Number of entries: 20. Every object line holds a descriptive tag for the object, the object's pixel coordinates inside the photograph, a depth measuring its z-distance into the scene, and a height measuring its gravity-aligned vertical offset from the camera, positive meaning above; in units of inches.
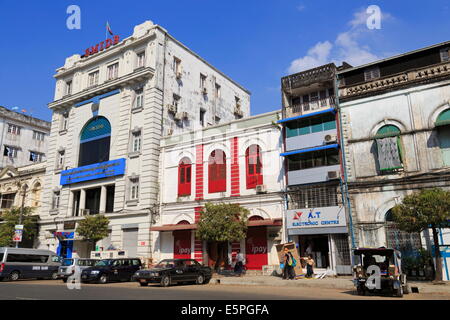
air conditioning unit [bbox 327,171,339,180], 895.7 +177.7
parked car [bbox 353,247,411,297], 550.0 -28.6
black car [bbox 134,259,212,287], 724.0 -34.9
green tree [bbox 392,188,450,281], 664.4 +67.8
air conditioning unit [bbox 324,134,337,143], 928.3 +271.4
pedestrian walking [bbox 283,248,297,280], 824.9 -26.7
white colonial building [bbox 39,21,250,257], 1215.6 +450.9
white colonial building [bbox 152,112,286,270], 999.6 +192.6
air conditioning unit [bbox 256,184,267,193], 1008.2 +168.1
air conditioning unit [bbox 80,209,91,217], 1307.3 +146.3
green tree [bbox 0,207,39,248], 1358.8 +113.0
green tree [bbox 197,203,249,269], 922.1 +74.7
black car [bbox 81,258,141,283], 824.9 -31.8
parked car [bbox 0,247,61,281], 913.5 -17.0
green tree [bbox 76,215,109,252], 1171.9 +83.2
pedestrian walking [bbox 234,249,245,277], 936.3 -26.3
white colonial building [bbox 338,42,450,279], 802.8 +244.4
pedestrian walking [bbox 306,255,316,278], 837.8 -31.8
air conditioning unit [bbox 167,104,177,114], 1293.1 +482.4
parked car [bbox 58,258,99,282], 883.4 -22.6
